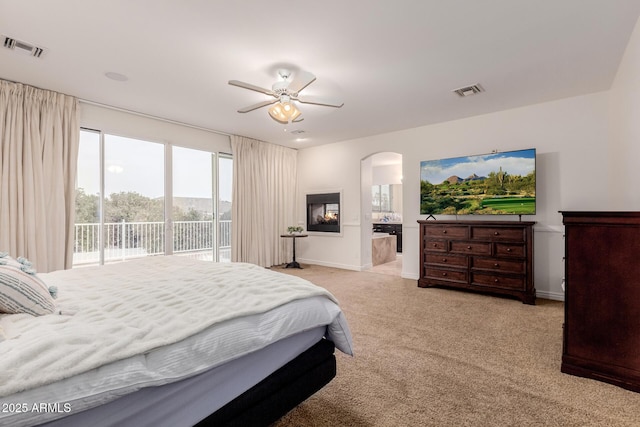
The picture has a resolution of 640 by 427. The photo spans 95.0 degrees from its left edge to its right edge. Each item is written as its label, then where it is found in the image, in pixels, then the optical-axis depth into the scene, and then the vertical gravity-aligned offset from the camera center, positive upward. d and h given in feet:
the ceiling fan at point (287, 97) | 9.38 +4.09
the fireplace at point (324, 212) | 20.31 +0.10
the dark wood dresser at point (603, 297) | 6.15 -1.88
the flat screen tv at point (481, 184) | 12.87 +1.35
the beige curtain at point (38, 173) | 10.77 +1.62
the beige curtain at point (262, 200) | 18.26 +0.93
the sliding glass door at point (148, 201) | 13.56 +0.73
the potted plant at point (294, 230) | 20.24 -1.13
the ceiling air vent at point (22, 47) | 8.27 +4.91
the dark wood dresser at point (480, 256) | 12.15 -1.97
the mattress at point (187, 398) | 2.84 -2.10
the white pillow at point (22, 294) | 4.00 -1.12
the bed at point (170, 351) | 2.69 -1.56
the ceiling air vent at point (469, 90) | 11.28 +4.84
